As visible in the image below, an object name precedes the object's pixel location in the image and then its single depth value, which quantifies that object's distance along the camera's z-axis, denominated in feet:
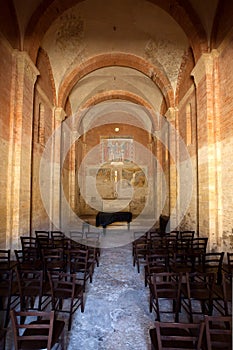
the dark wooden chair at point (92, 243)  22.70
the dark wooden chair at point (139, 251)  20.81
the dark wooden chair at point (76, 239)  28.07
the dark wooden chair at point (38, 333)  7.36
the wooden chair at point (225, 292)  10.03
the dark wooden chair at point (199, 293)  11.27
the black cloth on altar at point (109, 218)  39.73
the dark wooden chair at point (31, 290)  11.86
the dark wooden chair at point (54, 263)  16.21
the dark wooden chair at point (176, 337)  7.09
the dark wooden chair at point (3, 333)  8.79
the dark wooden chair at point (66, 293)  11.47
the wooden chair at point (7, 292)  11.48
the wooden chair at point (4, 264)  16.89
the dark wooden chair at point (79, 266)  16.00
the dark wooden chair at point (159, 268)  15.49
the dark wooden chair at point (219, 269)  15.57
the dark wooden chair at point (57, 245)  21.17
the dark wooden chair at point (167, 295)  11.35
